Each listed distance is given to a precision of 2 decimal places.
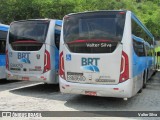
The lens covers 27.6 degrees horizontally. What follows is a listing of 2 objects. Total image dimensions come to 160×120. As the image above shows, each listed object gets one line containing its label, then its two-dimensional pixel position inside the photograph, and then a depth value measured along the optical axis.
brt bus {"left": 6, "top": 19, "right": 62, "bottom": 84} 11.65
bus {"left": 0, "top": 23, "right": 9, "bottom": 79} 14.23
